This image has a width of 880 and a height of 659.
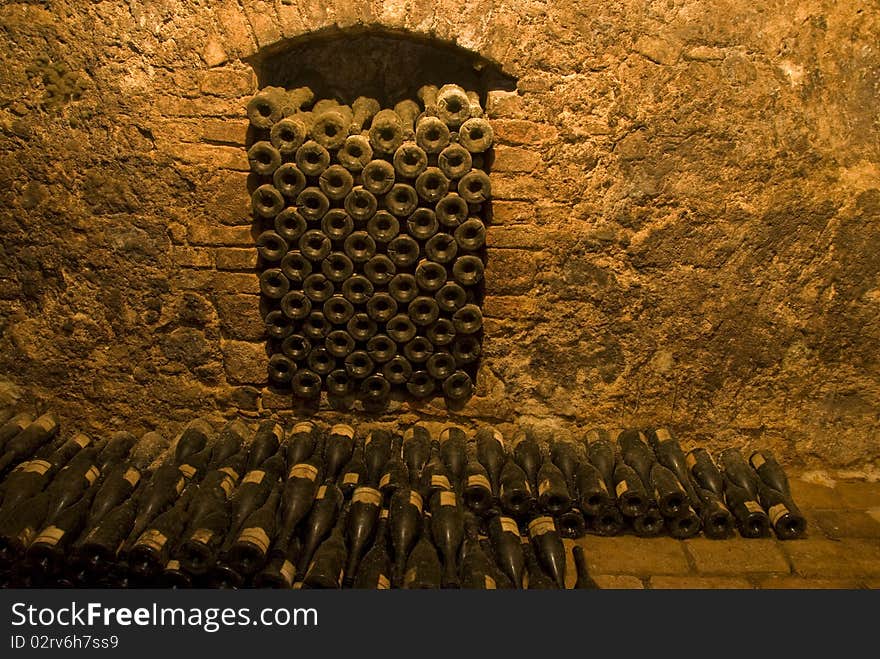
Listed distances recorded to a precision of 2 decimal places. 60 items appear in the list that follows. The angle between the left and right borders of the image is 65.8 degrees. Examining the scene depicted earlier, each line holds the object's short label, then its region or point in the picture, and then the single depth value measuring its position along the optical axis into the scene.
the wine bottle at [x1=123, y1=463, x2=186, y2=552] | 2.69
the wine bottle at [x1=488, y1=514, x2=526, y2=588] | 2.60
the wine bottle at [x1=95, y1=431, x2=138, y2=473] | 3.16
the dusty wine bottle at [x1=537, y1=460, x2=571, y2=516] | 2.93
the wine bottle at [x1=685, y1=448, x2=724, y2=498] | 3.16
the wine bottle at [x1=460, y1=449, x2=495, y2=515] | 2.92
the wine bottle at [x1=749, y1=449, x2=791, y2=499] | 3.22
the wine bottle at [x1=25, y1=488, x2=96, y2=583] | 2.53
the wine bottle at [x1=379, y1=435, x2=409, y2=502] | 2.92
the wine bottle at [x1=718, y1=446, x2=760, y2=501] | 3.20
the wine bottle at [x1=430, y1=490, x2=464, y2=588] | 2.60
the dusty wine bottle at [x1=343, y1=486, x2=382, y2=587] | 2.58
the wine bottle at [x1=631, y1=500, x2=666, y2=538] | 2.98
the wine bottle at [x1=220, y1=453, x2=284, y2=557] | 2.66
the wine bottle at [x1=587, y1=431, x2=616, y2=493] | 3.15
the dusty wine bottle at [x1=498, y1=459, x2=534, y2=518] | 2.91
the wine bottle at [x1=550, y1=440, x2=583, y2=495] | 3.12
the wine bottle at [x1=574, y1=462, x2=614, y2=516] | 2.96
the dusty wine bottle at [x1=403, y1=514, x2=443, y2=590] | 2.41
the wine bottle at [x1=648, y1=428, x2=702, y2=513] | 3.11
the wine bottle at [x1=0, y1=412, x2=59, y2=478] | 3.05
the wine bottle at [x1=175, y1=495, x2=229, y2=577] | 2.47
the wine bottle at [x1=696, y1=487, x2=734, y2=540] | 2.98
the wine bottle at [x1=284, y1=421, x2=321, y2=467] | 3.15
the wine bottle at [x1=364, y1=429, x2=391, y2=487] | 3.09
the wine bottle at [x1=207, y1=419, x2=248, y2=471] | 3.13
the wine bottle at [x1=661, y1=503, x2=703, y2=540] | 2.97
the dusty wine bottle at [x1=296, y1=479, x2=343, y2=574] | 2.64
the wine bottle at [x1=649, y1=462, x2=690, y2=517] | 2.96
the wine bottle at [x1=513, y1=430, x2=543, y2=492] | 3.11
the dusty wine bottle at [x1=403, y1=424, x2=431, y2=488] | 3.11
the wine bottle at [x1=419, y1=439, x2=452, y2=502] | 2.91
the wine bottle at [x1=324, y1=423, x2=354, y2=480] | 3.12
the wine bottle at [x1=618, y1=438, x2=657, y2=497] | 3.14
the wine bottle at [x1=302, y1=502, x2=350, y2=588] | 2.42
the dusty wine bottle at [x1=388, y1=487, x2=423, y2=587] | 2.62
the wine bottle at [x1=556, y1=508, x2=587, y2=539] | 2.95
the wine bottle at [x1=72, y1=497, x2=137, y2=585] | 2.52
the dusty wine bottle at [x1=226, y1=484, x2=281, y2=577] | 2.46
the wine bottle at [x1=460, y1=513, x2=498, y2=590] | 2.43
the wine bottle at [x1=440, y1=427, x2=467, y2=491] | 3.10
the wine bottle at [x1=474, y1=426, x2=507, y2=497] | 3.11
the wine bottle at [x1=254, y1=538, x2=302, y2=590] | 2.45
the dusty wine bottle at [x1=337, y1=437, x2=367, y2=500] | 2.94
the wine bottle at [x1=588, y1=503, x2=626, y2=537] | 2.98
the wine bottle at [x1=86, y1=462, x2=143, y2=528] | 2.76
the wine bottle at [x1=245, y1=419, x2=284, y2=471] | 3.11
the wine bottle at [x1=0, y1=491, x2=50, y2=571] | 2.57
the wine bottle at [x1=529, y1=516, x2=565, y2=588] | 2.65
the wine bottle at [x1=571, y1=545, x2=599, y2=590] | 2.62
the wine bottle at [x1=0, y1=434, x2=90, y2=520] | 2.77
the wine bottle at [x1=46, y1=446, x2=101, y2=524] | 2.79
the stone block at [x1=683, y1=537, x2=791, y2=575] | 2.82
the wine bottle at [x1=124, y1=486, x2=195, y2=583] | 2.49
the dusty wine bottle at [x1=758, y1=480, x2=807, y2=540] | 2.98
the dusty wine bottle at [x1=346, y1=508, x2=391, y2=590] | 2.44
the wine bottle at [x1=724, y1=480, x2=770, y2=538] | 2.98
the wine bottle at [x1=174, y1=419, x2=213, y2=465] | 3.16
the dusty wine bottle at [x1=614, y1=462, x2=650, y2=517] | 2.97
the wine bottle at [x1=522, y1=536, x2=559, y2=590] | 2.52
